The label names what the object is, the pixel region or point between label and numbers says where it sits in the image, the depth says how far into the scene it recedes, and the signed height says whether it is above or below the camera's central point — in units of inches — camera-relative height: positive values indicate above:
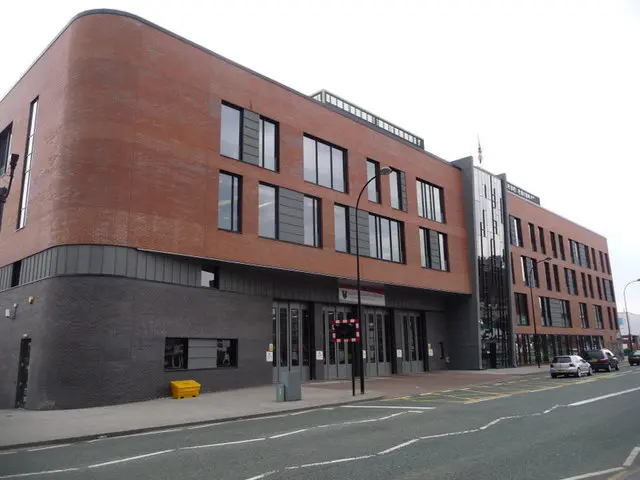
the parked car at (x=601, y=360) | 1505.9 -40.4
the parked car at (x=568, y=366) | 1256.2 -47.2
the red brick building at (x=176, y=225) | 767.2 +231.5
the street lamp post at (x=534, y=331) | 1774.9 +58.0
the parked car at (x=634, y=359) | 1868.8 -48.5
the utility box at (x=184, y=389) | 807.8 -56.1
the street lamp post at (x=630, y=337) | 2440.3 +48.5
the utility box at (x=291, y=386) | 744.3 -50.0
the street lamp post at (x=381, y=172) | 830.0 +290.3
